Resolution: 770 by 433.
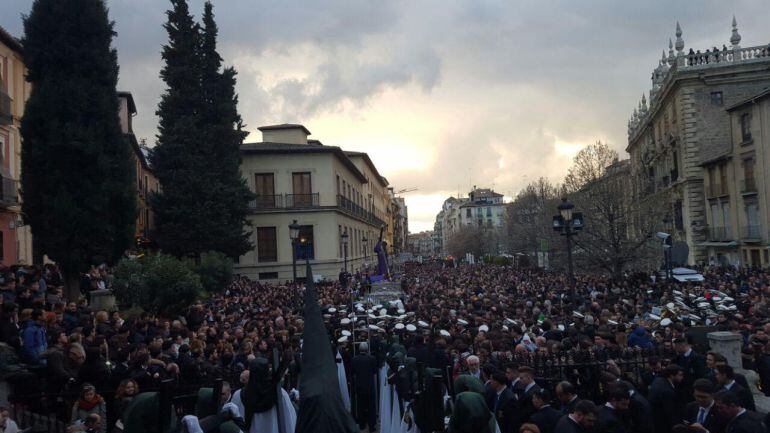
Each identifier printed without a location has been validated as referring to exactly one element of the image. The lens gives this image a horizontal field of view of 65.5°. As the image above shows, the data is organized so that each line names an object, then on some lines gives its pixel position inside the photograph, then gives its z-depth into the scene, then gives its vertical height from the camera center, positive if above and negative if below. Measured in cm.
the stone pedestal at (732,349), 912 -161
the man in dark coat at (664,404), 691 -181
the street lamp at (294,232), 2166 +114
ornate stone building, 3984 +862
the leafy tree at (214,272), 2447 -19
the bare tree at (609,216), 2875 +167
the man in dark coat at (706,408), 584 -162
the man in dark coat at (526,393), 668 -157
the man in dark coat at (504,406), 677 -173
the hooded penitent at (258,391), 640 -138
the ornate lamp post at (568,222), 1576 +81
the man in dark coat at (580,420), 524 -150
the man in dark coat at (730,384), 651 -152
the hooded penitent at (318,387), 431 -92
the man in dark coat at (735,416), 527 -156
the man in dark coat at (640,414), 610 -169
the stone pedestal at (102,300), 1590 -73
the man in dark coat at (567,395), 621 -149
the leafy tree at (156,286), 1652 -44
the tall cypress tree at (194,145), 3203 +663
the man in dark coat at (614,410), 542 -153
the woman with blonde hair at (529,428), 495 -145
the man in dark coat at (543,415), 604 -165
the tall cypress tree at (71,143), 1694 +374
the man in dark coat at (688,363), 782 -158
